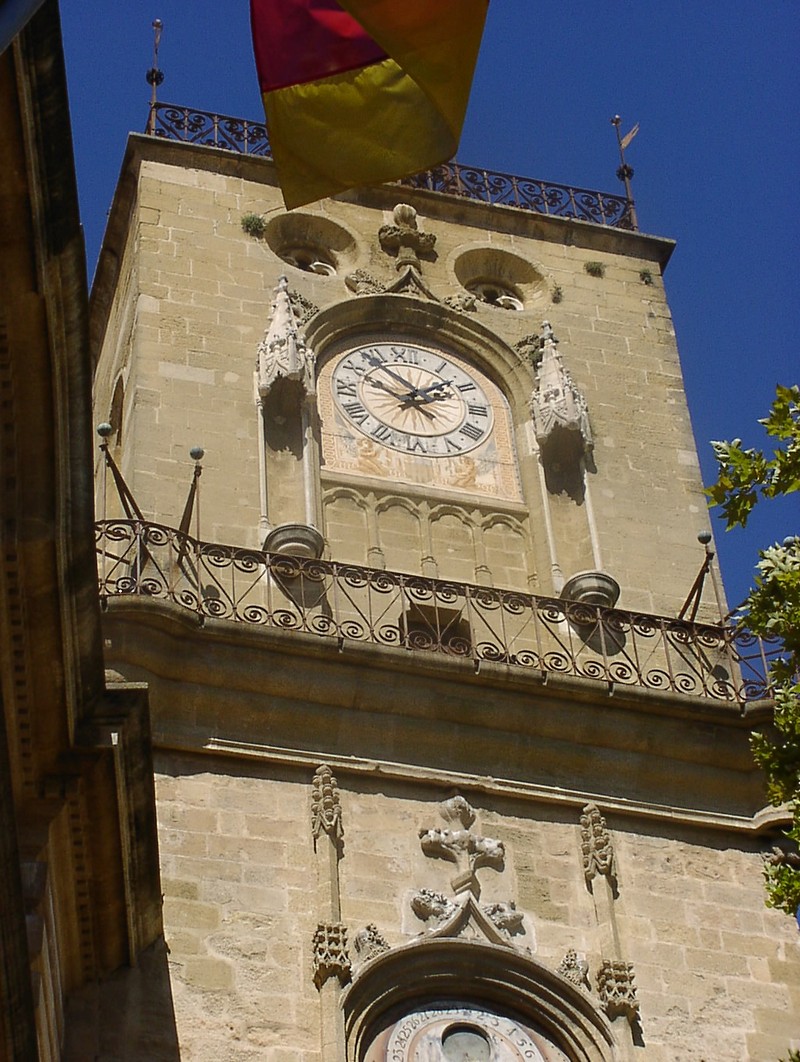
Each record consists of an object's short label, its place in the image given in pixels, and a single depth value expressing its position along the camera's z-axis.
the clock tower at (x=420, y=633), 17.36
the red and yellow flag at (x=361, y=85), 14.76
